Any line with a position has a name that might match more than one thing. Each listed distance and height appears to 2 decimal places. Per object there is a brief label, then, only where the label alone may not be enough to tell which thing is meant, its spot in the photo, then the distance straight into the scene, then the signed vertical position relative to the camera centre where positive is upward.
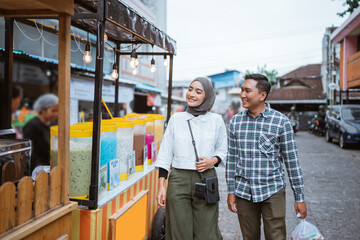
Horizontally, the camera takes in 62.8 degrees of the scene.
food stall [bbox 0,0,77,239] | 1.68 -0.49
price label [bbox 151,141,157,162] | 4.12 -0.51
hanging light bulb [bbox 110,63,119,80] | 4.76 +0.67
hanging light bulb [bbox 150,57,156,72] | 5.26 +0.89
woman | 2.57 -0.41
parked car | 12.89 -0.28
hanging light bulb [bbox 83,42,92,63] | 4.26 +0.86
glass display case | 2.14 -0.36
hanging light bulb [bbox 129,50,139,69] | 4.61 +0.89
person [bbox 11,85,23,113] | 6.43 +0.45
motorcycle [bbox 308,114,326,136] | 20.83 -0.63
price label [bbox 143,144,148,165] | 3.71 -0.51
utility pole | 24.47 +3.94
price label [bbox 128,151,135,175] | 3.22 -0.54
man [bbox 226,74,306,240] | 2.58 -0.43
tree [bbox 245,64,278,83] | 53.43 +8.28
